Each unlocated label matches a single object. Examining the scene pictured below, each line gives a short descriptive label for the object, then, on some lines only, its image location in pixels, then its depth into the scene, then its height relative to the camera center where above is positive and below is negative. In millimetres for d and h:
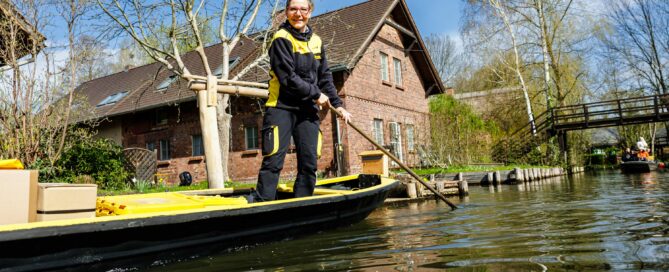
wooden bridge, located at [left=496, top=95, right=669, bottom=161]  21172 +2051
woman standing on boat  4332 +722
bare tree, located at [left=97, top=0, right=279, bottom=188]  13219 +4306
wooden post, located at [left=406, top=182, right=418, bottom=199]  8938 -222
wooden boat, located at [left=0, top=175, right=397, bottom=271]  2670 -270
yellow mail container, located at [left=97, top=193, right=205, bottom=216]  3498 -110
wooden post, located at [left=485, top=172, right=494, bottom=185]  13742 -139
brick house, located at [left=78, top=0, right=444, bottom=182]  15789 +3008
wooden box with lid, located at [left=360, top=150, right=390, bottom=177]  10102 +345
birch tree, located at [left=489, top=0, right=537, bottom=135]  23908 +6519
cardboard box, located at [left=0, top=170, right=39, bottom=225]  2861 +4
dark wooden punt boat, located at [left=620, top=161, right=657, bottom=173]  18125 +15
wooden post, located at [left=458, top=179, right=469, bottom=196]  9648 -250
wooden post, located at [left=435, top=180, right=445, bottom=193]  9389 -169
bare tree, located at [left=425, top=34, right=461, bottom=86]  42250 +9553
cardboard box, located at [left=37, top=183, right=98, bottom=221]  3023 -43
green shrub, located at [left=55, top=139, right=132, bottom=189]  11602 +659
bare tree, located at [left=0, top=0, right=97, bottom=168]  8781 +1861
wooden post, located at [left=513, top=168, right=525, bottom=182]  14273 -47
